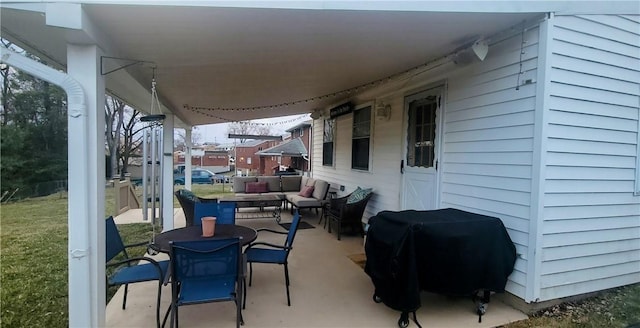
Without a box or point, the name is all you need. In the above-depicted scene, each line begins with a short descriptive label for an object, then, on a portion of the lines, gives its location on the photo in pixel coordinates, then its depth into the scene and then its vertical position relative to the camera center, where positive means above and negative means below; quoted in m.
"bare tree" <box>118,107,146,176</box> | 18.91 +0.79
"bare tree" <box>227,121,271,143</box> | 29.22 +2.42
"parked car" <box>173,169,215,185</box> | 21.40 -1.53
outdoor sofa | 6.97 -0.81
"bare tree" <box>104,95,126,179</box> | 17.06 +1.52
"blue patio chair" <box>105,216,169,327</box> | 2.64 -1.04
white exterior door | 4.25 +0.10
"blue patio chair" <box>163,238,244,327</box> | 2.37 -0.89
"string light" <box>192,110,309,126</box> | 7.12 +0.89
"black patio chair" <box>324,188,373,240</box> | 5.54 -0.94
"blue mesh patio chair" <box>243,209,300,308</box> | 3.15 -1.02
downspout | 2.11 -0.11
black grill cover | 2.66 -0.84
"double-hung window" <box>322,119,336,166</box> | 7.87 +0.37
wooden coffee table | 6.83 -0.99
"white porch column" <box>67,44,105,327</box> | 2.20 -0.26
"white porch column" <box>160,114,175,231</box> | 5.84 -0.37
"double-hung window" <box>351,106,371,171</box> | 6.24 +0.36
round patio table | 2.87 -0.81
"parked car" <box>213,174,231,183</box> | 20.38 -1.65
